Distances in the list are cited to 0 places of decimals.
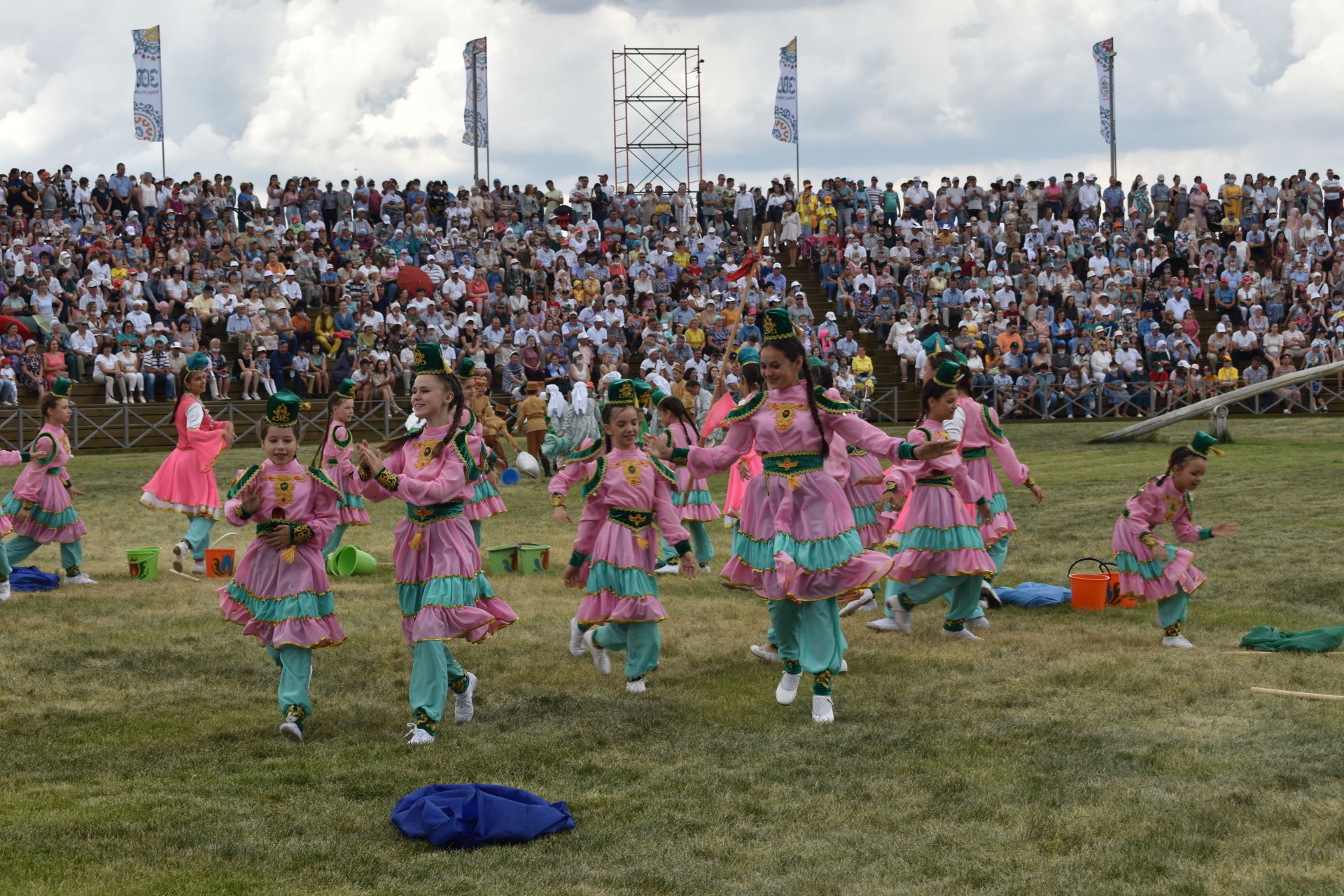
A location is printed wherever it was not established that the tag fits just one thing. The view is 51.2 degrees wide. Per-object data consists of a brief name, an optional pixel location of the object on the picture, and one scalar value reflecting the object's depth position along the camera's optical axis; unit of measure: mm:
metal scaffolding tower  36519
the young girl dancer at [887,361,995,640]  9594
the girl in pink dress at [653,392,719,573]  12898
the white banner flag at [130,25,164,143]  33500
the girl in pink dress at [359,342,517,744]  7309
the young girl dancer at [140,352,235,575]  13078
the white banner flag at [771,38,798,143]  39156
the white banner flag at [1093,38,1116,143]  40438
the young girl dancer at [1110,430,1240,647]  9414
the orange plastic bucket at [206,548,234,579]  12914
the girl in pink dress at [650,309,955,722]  7773
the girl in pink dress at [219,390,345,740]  7406
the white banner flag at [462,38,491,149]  37656
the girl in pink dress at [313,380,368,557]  10074
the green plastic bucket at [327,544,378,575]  12984
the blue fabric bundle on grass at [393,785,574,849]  5703
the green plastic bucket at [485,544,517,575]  13062
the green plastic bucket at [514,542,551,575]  12930
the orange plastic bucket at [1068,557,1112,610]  10758
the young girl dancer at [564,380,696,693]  8430
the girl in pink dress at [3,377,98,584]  12234
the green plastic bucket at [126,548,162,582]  12891
